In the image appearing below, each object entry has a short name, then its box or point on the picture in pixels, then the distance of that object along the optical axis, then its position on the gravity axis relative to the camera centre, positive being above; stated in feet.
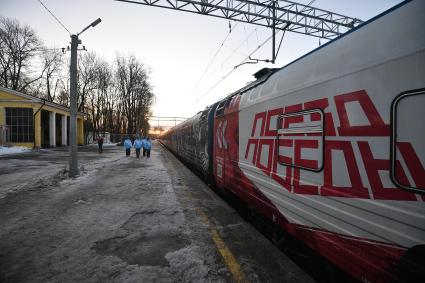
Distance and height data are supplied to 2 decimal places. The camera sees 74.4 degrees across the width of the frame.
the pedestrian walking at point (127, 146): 69.26 -2.64
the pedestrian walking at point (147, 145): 67.68 -2.34
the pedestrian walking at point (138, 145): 65.96 -2.36
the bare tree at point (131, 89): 159.02 +26.39
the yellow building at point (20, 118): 87.97 +5.46
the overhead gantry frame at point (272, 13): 36.99 +17.52
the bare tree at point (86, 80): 151.43 +30.28
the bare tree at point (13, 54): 133.18 +39.38
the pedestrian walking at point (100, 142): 78.64 -1.92
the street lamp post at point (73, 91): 36.28 +5.81
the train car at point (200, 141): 27.63 -0.71
